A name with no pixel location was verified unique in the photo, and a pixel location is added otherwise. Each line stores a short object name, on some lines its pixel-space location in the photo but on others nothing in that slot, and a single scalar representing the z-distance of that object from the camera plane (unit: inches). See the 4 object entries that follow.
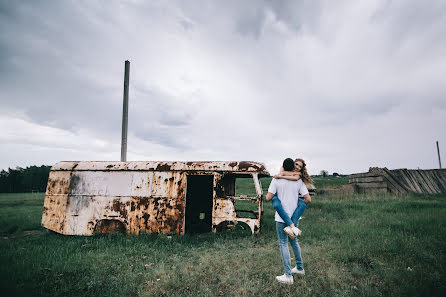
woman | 134.1
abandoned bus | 270.5
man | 143.4
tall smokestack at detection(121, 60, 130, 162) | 462.1
